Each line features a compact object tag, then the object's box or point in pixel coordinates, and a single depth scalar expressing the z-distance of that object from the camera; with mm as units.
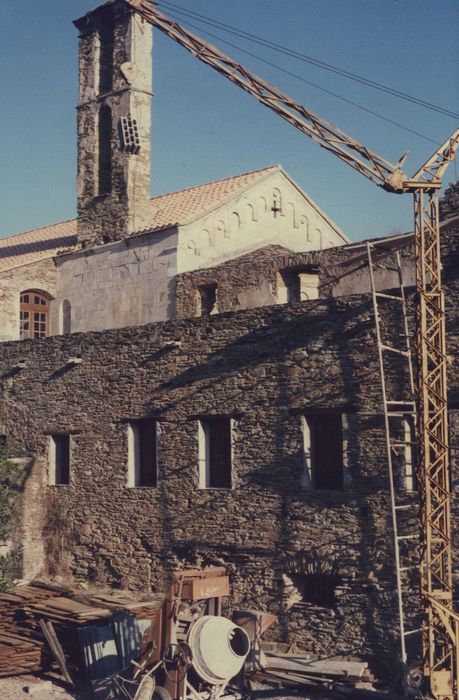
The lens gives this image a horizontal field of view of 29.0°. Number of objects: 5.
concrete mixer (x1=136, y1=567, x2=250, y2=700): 12641
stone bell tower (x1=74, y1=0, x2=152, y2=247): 23188
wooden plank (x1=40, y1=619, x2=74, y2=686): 14250
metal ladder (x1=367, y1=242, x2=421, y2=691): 13422
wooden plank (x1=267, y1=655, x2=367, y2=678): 13297
